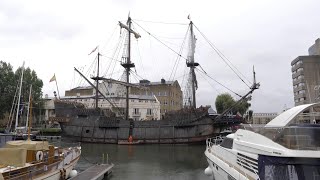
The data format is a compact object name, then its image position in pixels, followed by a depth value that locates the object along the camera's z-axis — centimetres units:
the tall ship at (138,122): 3567
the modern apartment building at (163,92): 6720
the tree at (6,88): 5264
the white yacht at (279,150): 622
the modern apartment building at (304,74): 5930
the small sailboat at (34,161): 974
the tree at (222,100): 6360
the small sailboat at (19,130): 2772
